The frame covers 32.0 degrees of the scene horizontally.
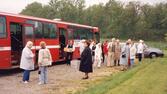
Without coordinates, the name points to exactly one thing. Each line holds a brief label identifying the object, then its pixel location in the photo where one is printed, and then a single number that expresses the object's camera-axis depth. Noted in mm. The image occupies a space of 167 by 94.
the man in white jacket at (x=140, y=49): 21860
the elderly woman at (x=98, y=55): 19339
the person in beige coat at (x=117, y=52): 20179
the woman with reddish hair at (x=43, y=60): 12034
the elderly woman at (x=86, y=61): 13435
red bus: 14728
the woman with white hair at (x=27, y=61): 12400
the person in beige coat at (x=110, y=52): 20028
